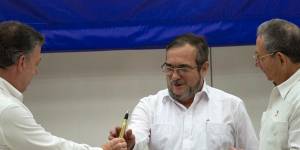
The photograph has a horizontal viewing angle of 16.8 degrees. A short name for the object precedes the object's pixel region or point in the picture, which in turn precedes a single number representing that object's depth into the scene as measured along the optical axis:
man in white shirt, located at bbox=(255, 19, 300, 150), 3.56
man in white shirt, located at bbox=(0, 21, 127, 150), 3.48
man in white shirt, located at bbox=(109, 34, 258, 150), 3.88
